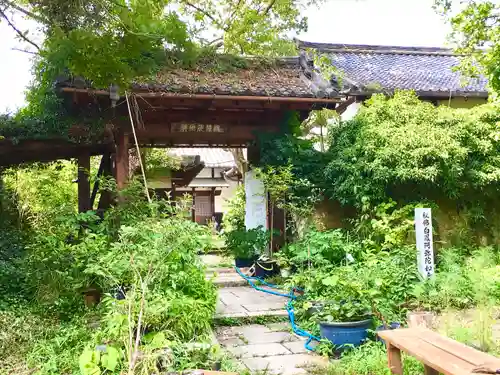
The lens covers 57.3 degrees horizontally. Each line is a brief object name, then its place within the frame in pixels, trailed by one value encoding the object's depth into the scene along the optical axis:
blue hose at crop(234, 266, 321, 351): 5.63
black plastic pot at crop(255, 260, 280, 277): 9.59
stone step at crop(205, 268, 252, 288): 9.26
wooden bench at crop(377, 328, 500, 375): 3.33
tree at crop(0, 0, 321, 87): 4.38
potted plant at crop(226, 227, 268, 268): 10.05
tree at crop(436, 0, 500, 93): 8.51
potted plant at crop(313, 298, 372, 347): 5.18
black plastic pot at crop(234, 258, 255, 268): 10.65
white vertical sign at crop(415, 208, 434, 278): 6.92
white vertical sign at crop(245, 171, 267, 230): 10.39
